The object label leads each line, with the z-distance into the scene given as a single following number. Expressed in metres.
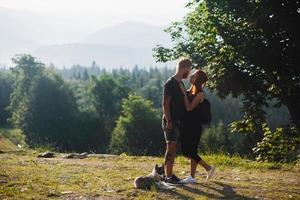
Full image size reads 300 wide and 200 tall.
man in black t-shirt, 9.96
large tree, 13.74
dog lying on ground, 9.70
